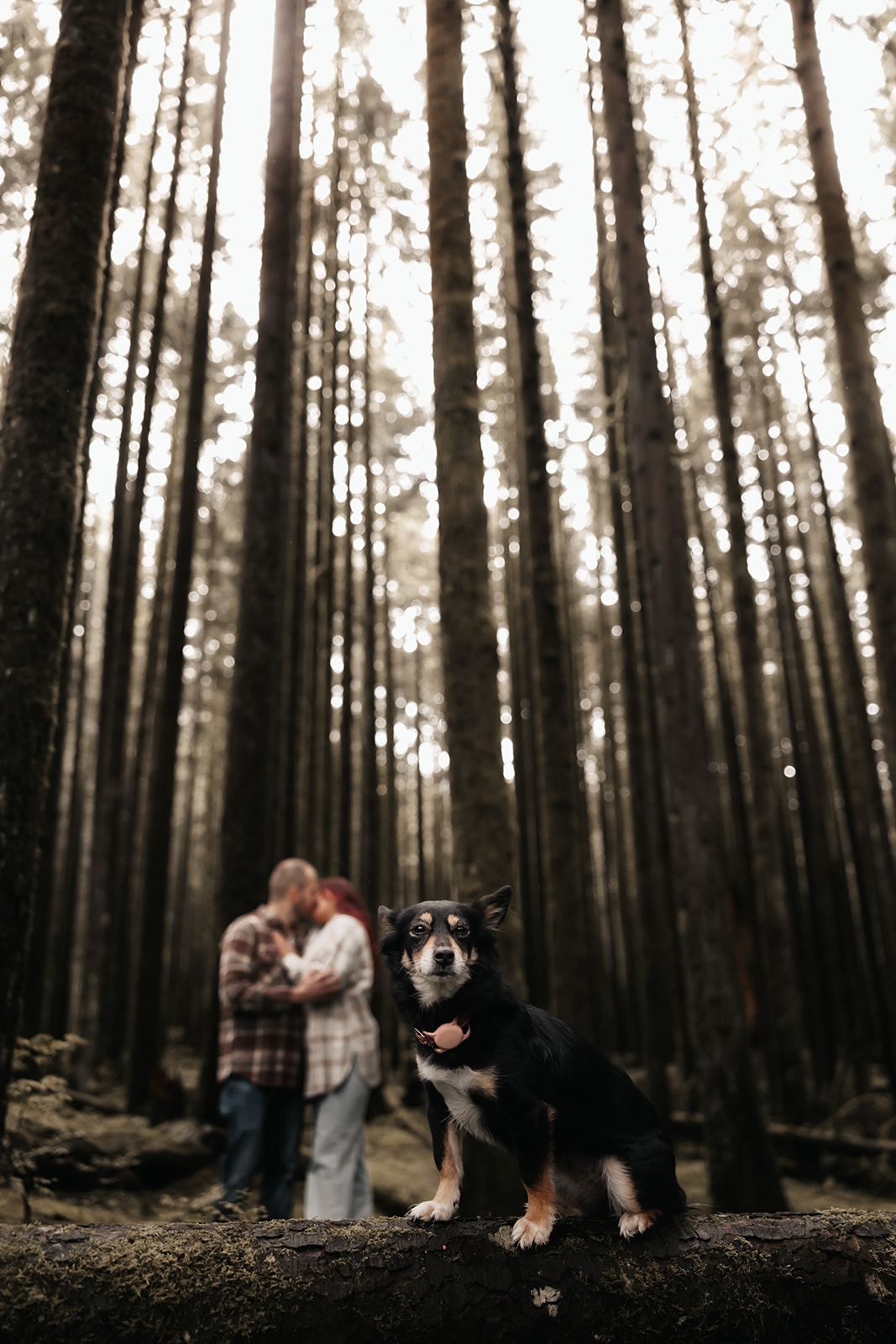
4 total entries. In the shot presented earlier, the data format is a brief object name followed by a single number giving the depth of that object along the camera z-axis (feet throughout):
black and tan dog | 5.51
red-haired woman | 13.47
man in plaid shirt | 13.67
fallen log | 5.54
